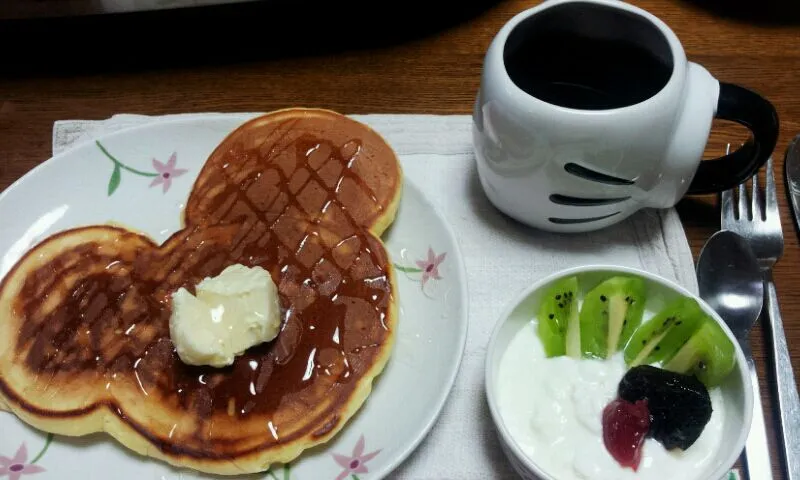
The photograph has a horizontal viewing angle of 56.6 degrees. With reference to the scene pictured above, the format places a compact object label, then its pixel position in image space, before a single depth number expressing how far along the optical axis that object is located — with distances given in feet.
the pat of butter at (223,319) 1.06
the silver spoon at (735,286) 1.15
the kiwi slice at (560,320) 1.07
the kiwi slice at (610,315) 1.07
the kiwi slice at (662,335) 1.06
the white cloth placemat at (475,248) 1.10
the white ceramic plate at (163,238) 1.05
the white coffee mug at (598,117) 1.09
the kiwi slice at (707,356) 1.02
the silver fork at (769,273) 1.08
